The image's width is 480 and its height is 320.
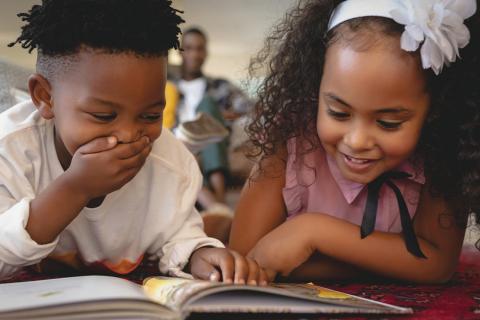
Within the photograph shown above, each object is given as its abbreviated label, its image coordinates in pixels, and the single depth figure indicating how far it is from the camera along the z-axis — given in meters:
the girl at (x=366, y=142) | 0.97
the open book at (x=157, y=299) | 0.65
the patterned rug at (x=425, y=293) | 0.86
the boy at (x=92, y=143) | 0.91
